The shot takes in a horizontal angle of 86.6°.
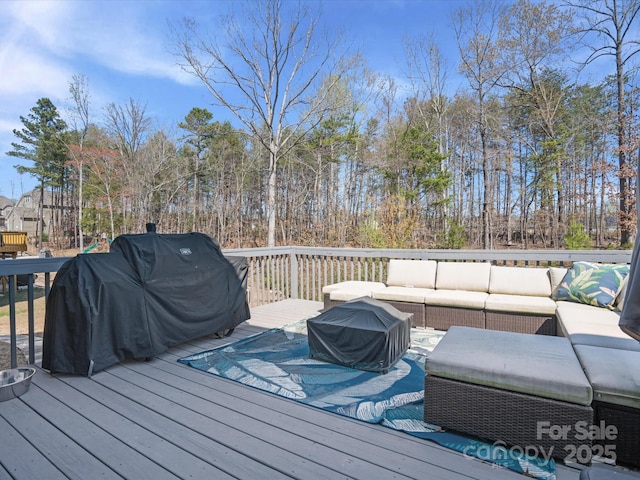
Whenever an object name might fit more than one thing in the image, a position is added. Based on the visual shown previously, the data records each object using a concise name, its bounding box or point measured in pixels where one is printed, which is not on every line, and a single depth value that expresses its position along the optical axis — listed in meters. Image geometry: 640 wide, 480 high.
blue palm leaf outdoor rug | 1.75
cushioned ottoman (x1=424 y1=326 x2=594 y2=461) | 1.63
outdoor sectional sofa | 1.62
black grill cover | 2.58
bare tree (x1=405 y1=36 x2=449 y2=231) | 12.09
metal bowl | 2.23
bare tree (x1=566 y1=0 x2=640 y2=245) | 8.84
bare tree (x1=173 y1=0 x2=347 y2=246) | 8.80
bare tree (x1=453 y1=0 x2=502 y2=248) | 10.30
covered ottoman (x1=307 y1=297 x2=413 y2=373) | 2.74
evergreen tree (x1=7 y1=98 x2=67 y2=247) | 18.61
